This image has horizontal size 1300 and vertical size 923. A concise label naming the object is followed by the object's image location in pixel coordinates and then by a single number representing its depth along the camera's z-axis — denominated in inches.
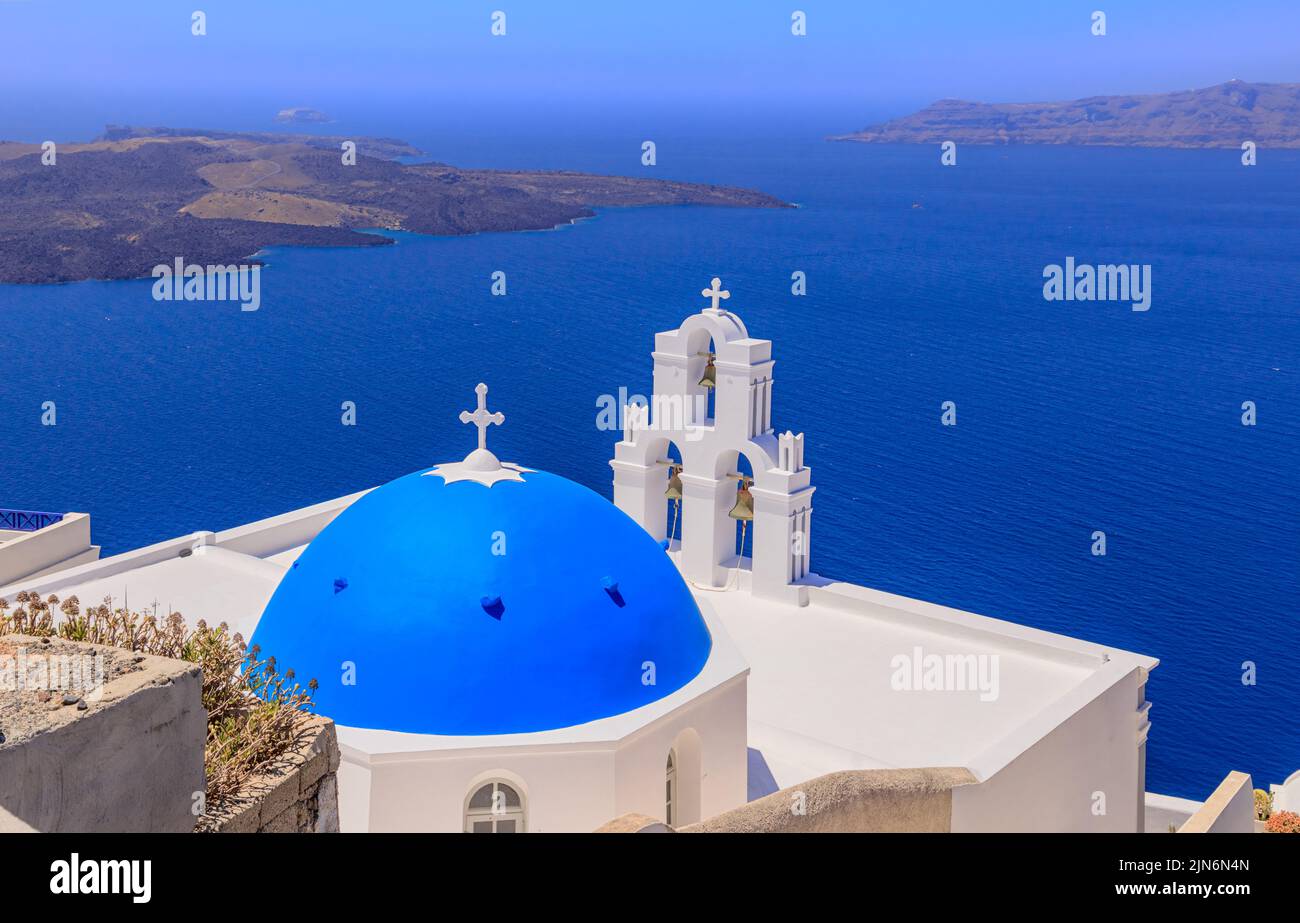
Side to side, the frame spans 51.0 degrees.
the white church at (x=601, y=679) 424.2
